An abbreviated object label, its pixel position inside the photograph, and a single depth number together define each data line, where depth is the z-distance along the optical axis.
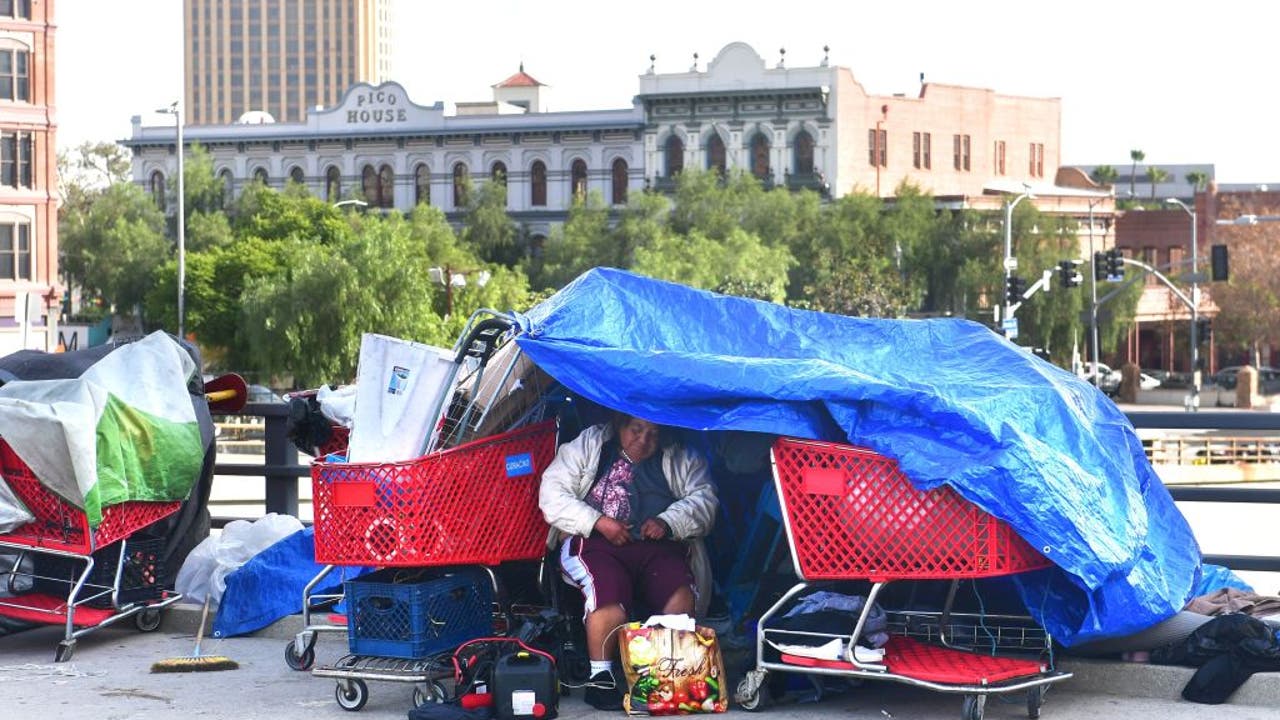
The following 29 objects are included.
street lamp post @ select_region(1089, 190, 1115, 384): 70.10
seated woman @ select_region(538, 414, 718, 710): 8.43
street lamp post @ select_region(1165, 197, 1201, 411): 71.56
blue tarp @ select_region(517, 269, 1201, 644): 7.84
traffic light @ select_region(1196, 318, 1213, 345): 75.38
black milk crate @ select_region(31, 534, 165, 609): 10.02
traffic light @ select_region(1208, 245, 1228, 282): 54.28
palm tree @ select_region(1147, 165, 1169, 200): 136.00
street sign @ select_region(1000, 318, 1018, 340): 56.34
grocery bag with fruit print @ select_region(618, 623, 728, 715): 8.13
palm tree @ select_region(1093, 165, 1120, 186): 129.88
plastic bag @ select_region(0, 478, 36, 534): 9.71
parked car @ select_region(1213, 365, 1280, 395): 85.12
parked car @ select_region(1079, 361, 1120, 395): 76.12
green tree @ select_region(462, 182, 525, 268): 90.12
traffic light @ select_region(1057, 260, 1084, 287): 61.44
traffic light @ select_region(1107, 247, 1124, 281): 59.62
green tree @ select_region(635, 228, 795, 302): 73.19
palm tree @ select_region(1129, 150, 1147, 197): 143.50
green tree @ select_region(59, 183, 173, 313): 84.94
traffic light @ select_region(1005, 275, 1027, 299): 57.44
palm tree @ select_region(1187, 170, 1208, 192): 127.88
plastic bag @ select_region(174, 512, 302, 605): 10.36
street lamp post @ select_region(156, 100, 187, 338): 59.64
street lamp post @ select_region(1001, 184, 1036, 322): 63.47
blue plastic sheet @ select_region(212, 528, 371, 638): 10.17
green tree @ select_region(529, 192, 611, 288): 81.50
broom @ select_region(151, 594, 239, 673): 9.25
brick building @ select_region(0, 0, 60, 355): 66.25
